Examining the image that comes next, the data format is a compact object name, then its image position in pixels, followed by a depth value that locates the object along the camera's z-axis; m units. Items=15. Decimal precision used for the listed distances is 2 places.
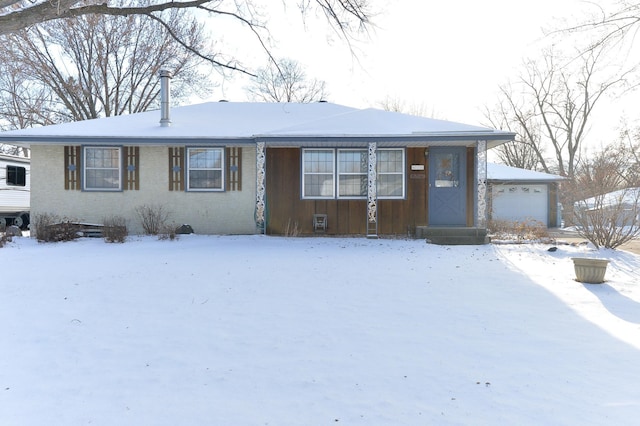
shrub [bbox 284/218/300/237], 11.41
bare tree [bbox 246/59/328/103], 29.55
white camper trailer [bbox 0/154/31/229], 14.23
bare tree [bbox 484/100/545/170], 34.25
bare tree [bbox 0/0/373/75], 4.85
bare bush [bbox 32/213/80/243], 10.10
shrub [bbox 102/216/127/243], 10.00
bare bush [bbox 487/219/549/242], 11.47
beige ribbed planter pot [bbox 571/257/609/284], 6.26
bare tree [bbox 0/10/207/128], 23.84
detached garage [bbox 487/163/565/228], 19.31
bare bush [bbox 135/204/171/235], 11.34
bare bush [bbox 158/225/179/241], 10.30
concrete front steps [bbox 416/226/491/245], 10.59
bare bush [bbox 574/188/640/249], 9.46
